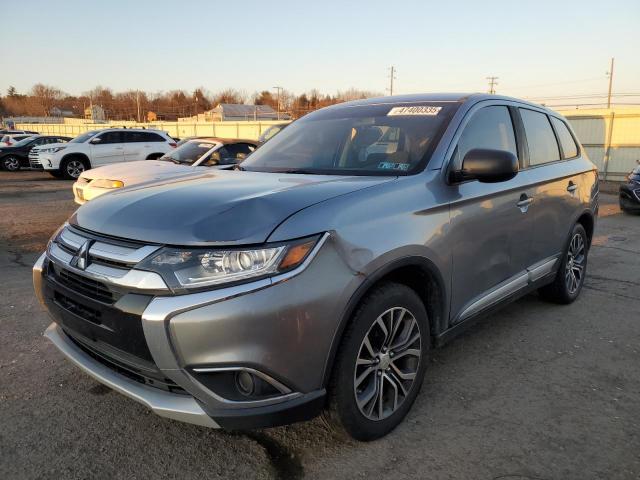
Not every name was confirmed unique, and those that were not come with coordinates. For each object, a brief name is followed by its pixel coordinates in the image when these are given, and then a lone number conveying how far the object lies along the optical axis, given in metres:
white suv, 16.33
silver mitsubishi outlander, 1.99
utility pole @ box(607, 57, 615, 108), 59.66
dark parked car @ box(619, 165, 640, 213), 10.56
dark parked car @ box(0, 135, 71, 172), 20.95
